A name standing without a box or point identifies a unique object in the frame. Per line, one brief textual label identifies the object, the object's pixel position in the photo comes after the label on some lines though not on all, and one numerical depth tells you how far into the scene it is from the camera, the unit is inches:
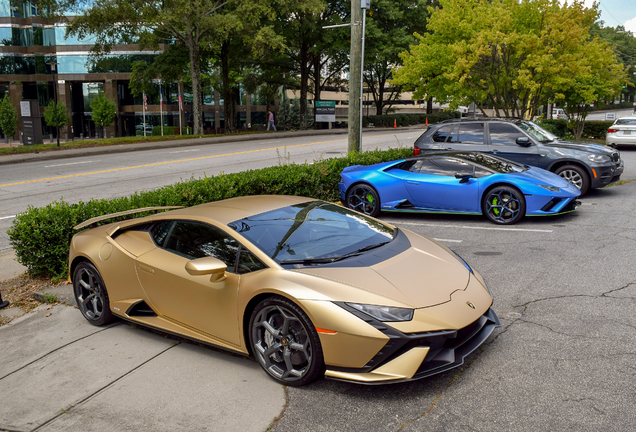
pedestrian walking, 1744.1
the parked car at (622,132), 895.1
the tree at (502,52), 710.5
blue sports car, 354.6
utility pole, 529.3
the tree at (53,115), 1641.2
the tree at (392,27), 1594.5
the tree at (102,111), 1800.0
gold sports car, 143.5
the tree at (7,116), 1557.6
